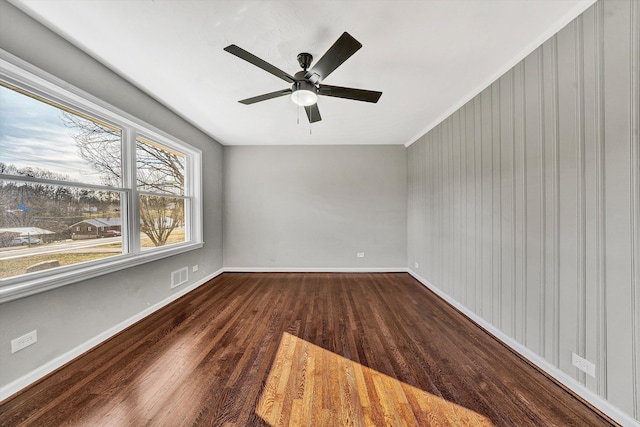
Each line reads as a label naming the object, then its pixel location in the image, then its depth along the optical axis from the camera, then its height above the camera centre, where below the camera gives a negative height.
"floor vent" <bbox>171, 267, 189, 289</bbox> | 3.04 -0.94
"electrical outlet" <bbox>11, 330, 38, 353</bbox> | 1.49 -0.92
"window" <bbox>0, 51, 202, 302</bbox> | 1.57 +0.27
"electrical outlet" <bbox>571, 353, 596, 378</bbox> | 1.40 -1.04
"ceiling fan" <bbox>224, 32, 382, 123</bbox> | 1.39 +1.06
